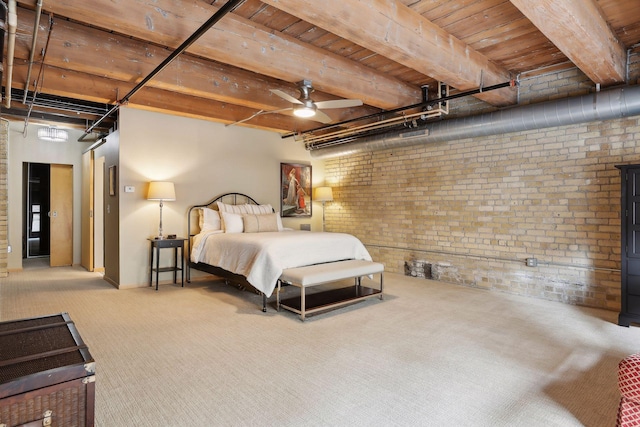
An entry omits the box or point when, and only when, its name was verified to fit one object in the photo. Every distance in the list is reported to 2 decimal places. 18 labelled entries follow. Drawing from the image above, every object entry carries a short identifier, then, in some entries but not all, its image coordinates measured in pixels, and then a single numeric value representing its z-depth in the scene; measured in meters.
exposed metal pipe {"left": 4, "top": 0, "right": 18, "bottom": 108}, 2.14
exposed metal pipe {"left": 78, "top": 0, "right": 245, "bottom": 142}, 2.48
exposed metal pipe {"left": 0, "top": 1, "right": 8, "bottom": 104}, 1.82
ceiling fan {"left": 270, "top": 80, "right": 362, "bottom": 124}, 4.19
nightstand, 5.47
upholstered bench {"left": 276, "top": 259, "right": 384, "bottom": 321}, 4.05
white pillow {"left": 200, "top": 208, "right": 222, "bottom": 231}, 6.04
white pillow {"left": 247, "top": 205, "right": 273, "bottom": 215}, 6.52
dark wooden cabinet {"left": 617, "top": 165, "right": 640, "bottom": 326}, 3.74
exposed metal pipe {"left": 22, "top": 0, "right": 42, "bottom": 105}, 2.38
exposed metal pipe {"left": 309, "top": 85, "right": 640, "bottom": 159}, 4.05
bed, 4.39
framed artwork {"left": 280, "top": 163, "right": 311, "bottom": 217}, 7.57
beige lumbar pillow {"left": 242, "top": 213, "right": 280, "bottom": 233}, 5.98
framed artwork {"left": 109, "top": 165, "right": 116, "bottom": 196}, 5.80
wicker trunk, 1.20
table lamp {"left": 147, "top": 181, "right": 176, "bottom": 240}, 5.46
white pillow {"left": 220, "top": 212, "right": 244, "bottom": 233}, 5.89
